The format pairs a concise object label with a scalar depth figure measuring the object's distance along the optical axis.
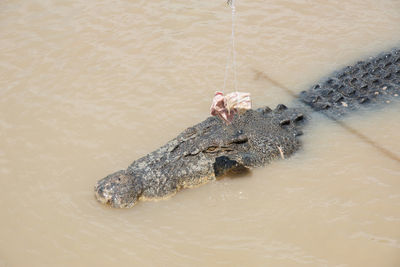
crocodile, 9.82
